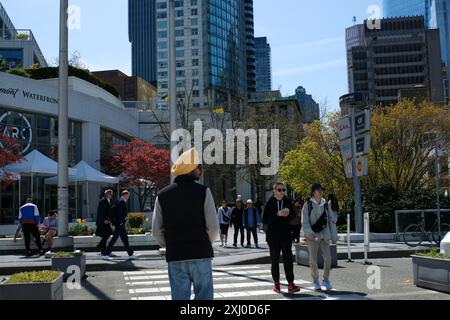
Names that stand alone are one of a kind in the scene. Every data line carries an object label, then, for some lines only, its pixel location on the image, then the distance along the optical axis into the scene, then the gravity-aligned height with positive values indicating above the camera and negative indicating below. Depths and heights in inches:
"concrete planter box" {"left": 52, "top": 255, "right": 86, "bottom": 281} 451.5 -41.0
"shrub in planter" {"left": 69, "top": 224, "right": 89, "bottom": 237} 804.9 -25.7
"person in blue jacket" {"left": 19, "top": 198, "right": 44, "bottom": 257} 674.8 -11.4
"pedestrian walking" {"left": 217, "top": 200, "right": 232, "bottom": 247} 835.4 -15.7
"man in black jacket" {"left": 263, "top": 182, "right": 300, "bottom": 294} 372.5 -15.2
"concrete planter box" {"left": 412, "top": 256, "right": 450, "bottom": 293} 354.6 -45.4
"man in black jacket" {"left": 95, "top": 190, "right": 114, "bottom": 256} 626.8 -3.4
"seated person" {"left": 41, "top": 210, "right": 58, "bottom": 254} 719.7 -19.7
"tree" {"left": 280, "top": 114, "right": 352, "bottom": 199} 1129.4 +94.1
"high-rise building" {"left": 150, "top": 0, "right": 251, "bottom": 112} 5531.5 +1642.3
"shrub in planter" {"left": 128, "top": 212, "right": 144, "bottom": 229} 968.9 -17.0
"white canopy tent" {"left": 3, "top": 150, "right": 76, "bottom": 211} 1028.5 +88.8
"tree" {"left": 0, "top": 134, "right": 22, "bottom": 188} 967.6 +100.0
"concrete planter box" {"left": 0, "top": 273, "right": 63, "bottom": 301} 283.6 -39.3
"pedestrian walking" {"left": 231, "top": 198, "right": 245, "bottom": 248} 806.5 -14.9
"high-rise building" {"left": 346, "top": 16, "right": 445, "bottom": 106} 6023.6 +1590.8
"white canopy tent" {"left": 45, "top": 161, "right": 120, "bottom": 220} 1192.2 +76.6
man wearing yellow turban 206.4 -9.4
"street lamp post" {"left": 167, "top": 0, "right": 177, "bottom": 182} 652.1 +162.0
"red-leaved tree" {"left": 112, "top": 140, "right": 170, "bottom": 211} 1382.9 +106.7
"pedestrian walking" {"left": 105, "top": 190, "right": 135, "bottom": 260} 619.5 -12.9
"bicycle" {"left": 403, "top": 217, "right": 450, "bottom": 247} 756.6 -39.3
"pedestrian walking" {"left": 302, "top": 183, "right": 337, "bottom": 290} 392.2 -13.8
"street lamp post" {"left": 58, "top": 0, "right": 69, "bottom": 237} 609.6 +95.1
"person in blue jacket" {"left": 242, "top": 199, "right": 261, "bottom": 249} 785.7 -15.1
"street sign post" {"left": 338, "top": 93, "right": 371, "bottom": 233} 751.7 +83.8
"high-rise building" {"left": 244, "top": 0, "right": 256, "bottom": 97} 6737.2 +2062.7
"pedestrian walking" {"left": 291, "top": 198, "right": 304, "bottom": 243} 728.7 -23.5
